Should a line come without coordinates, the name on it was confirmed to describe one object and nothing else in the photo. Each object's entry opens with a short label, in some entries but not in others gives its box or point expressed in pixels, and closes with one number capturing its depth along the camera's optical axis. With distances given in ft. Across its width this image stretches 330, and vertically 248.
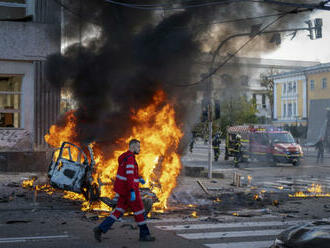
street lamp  39.58
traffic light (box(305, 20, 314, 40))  40.45
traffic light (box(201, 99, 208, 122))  51.80
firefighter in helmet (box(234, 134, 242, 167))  72.93
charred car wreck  31.04
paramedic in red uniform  21.38
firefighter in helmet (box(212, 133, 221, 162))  85.15
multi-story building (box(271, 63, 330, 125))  166.09
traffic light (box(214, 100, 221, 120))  48.85
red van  78.12
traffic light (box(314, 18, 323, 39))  41.22
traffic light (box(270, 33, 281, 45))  39.49
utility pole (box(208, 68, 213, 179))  50.83
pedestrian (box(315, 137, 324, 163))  87.97
